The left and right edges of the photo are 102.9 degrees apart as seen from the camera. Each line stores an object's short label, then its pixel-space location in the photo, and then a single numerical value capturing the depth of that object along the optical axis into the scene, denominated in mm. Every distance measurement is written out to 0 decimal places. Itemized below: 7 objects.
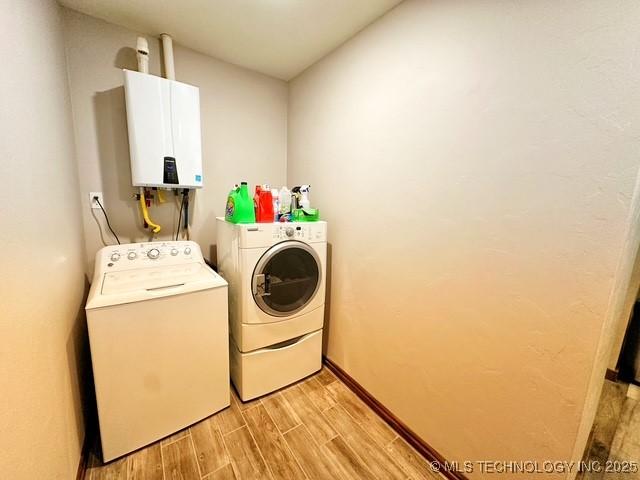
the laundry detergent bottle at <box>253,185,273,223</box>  1596
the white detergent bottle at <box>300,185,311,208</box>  1786
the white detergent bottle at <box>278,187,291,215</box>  1719
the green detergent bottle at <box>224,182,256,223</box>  1545
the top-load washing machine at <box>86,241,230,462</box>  1164
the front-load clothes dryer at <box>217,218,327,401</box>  1497
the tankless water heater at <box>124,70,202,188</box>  1453
